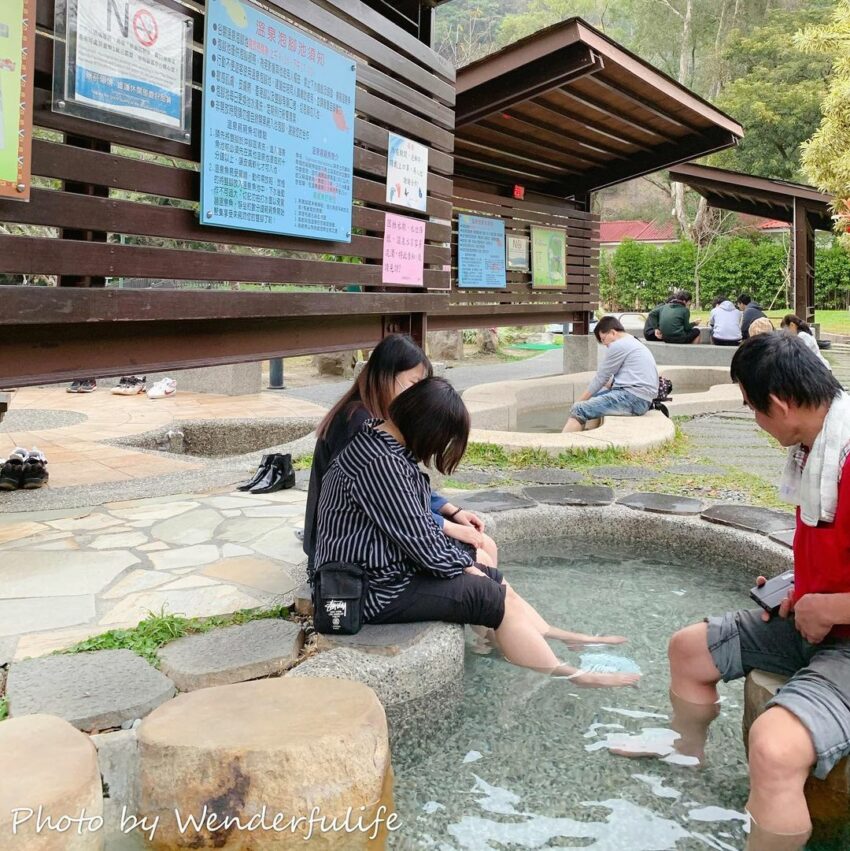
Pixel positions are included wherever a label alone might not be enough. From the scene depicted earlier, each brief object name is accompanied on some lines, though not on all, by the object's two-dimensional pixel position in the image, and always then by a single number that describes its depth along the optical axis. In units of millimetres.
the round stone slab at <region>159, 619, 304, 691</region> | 2928
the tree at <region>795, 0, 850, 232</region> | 14000
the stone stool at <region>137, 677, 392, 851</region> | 2182
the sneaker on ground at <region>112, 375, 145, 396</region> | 11344
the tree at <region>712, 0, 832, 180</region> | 28422
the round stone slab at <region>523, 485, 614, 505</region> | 5449
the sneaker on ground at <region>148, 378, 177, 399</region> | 11242
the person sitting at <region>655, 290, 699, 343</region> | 16281
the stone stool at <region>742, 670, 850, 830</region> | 2383
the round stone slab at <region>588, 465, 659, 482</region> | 6391
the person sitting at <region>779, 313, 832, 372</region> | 9086
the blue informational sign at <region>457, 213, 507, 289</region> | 10766
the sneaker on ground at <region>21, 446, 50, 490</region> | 5867
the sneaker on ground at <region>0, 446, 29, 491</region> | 5797
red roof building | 41812
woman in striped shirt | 3068
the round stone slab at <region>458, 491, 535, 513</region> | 5285
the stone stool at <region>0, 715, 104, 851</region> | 1835
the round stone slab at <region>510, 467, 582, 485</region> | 6165
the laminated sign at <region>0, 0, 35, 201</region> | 2488
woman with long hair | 3555
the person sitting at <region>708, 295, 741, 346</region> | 15930
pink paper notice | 5129
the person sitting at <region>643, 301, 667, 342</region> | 16953
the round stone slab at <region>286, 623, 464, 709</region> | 3006
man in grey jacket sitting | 8648
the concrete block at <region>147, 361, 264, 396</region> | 11367
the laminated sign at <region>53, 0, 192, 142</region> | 2793
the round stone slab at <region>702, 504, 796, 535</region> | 4863
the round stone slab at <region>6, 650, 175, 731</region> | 2625
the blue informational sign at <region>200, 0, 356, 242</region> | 3484
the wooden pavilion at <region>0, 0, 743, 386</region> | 2846
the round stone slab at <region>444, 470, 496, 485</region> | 6255
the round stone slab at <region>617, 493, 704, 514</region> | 5285
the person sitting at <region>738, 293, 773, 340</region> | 15117
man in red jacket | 2230
